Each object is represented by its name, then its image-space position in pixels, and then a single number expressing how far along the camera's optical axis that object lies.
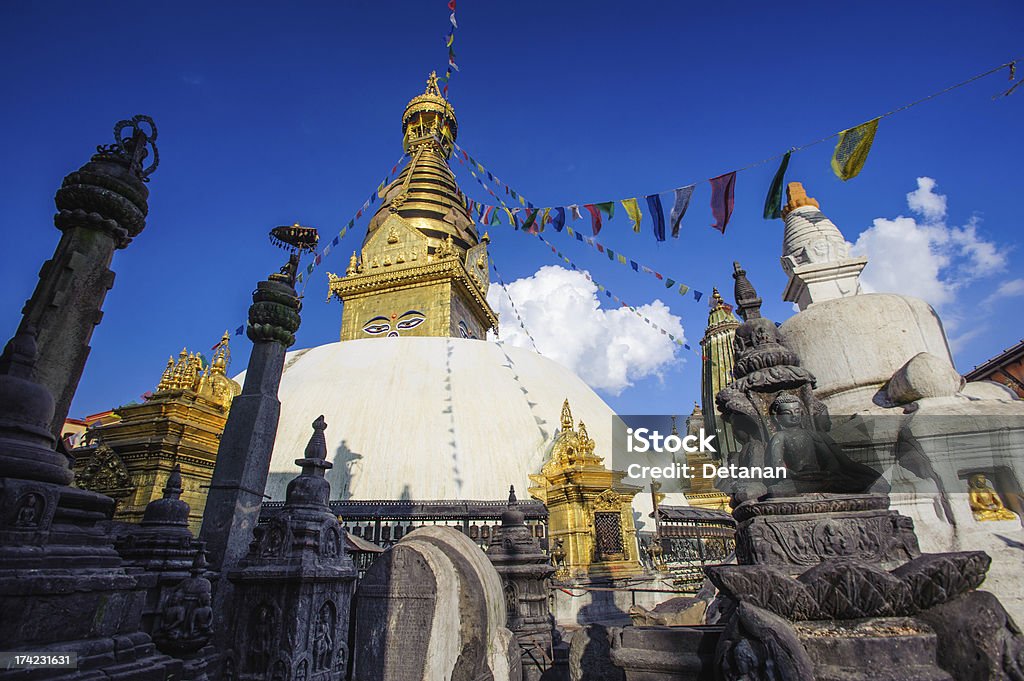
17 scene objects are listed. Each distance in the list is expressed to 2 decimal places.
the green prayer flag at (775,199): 8.71
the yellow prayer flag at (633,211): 11.07
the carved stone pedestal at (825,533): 2.95
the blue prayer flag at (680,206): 10.29
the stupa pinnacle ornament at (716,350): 26.11
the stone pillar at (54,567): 2.25
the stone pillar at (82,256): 5.66
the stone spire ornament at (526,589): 5.50
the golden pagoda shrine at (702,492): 15.35
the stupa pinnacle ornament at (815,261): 7.91
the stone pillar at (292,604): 3.25
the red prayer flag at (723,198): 9.59
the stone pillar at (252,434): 6.29
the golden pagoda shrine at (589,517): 10.77
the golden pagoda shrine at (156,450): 9.23
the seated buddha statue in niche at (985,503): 4.46
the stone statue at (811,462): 3.53
